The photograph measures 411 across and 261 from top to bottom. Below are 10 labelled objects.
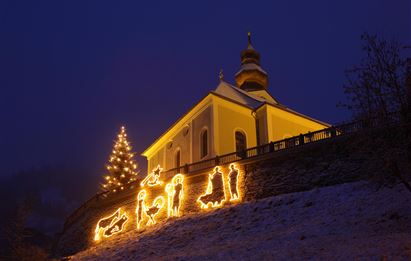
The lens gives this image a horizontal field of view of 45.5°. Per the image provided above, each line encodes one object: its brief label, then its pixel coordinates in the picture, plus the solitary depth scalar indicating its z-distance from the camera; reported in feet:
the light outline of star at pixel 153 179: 95.96
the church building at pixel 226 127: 109.19
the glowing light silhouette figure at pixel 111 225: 94.43
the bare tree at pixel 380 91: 54.65
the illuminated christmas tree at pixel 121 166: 142.20
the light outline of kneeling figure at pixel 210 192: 82.23
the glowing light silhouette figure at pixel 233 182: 81.78
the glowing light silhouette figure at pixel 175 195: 87.39
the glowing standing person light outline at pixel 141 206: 92.22
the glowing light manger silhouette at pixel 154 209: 88.93
